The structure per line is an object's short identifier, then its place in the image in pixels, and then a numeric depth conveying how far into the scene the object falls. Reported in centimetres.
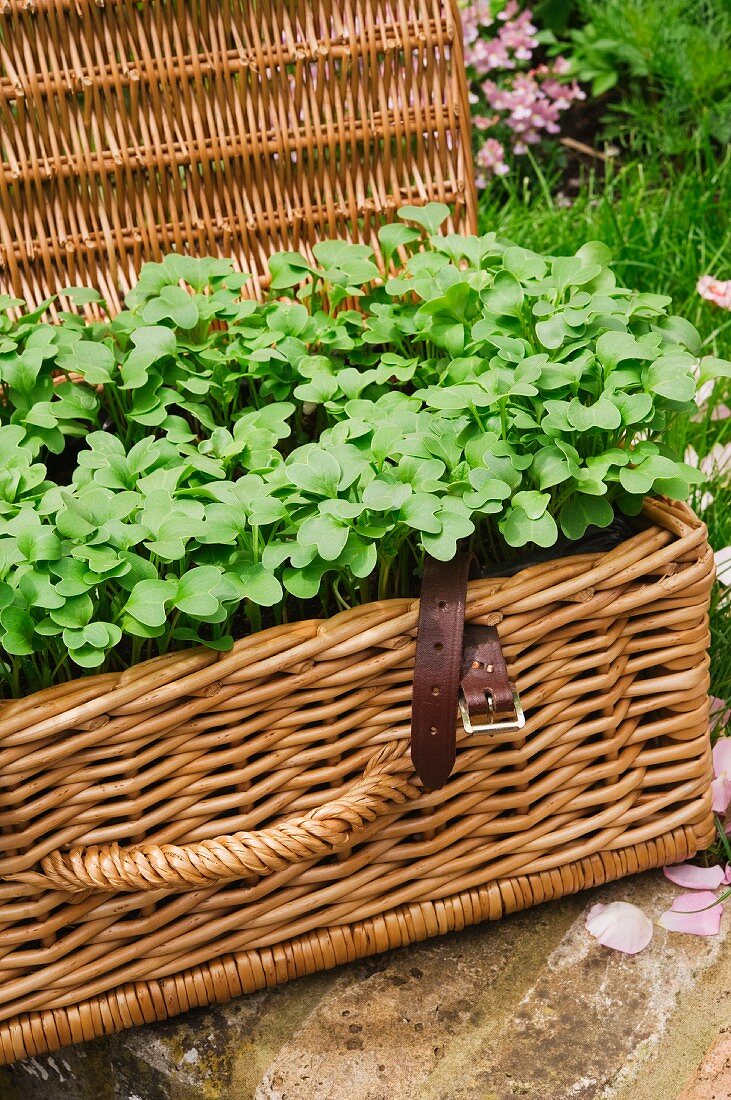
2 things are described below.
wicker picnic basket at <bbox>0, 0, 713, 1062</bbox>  117
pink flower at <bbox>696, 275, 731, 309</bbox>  155
